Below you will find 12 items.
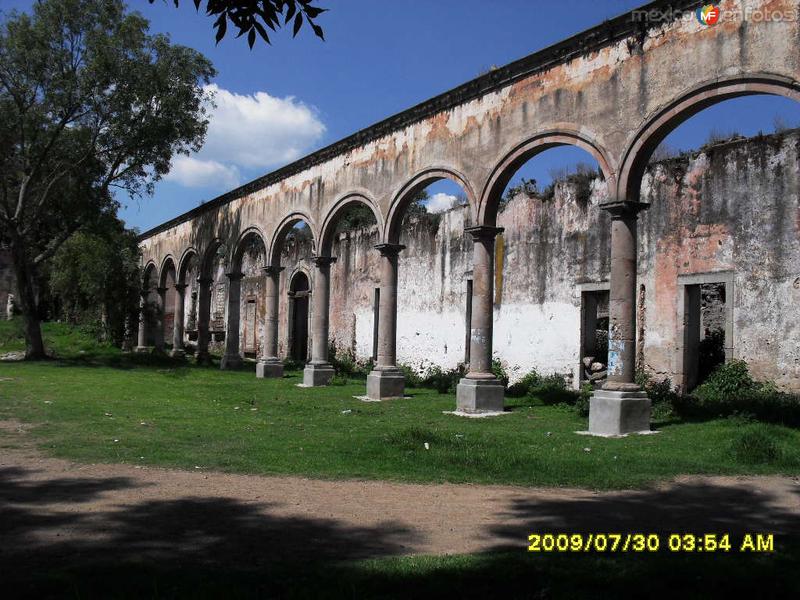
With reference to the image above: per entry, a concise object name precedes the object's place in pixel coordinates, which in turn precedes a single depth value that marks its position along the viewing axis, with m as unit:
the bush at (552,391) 13.48
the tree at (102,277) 29.36
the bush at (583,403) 11.34
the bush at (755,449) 7.50
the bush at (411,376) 18.25
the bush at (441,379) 15.89
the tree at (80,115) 20.45
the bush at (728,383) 12.38
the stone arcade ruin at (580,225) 9.70
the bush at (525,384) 15.64
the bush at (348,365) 21.31
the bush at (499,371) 17.20
